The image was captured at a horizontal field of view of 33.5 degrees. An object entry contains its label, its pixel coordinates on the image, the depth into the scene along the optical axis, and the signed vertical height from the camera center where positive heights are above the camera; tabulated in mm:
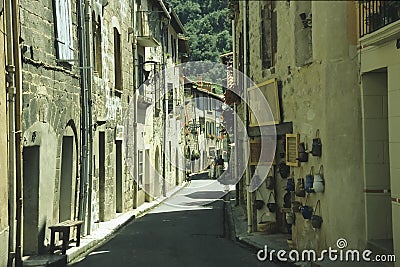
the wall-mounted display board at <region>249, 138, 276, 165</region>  13853 -294
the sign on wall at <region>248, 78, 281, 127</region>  12961 +733
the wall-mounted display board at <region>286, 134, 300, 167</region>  11435 -204
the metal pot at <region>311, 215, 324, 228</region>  9891 -1254
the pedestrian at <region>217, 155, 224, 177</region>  40944 -1881
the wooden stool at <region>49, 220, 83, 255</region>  11805 -1638
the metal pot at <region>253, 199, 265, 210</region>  14861 -1476
